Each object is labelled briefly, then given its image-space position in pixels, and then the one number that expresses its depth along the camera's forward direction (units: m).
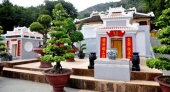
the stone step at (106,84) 3.52
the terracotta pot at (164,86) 2.63
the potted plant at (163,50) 2.71
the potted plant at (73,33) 7.72
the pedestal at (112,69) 4.03
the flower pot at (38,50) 5.81
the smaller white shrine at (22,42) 9.75
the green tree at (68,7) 25.42
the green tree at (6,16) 17.81
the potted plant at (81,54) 9.55
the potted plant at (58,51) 3.50
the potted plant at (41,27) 5.87
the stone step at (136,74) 4.07
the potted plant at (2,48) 5.09
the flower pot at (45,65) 5.85
